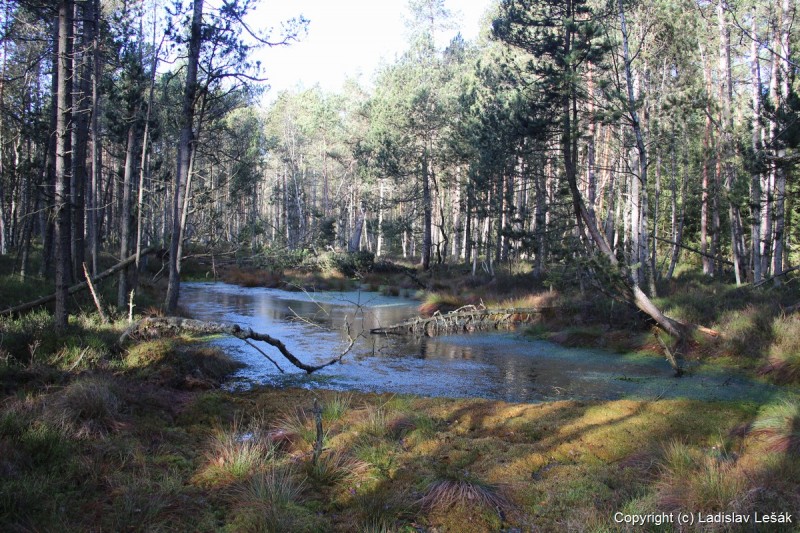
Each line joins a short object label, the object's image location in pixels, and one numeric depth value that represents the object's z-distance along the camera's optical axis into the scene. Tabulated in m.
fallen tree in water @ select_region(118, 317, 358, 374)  8.65
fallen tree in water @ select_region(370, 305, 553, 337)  15.55
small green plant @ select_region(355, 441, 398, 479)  5.00
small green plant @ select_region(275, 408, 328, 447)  5.67
